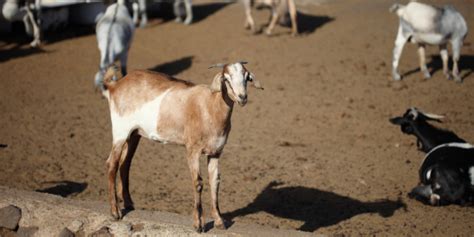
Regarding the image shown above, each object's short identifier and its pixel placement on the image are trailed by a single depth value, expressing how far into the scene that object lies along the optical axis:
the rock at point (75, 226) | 11.77
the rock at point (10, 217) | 12.23
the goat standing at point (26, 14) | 28.83
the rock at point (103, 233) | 11.67
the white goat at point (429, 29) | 24.72
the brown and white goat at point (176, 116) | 11.55
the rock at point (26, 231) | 12.10
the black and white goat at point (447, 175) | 15.46
